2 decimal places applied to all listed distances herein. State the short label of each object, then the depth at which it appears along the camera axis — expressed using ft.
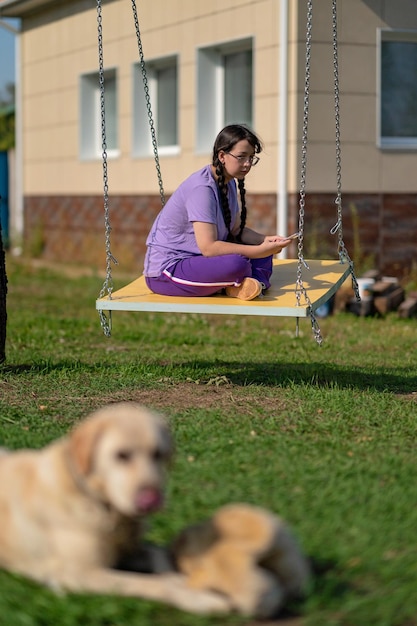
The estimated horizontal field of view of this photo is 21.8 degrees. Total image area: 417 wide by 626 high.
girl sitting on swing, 19.92
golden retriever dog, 9.53
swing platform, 18.40
